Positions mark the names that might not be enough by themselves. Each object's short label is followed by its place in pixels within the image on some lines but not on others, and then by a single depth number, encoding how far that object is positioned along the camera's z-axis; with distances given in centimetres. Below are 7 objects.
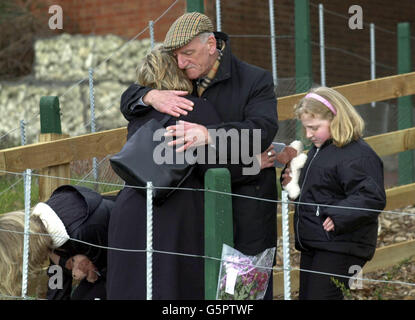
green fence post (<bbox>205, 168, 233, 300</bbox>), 752
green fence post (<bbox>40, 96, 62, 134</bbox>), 1107
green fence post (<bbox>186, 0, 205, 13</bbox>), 1283
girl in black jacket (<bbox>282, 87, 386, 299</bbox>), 828
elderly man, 798
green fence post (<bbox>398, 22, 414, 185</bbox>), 1623
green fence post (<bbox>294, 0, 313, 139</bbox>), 1413
